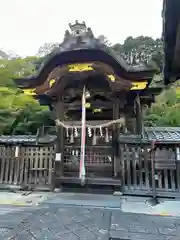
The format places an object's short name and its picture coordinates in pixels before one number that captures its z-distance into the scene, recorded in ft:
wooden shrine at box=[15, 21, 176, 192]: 18.37
